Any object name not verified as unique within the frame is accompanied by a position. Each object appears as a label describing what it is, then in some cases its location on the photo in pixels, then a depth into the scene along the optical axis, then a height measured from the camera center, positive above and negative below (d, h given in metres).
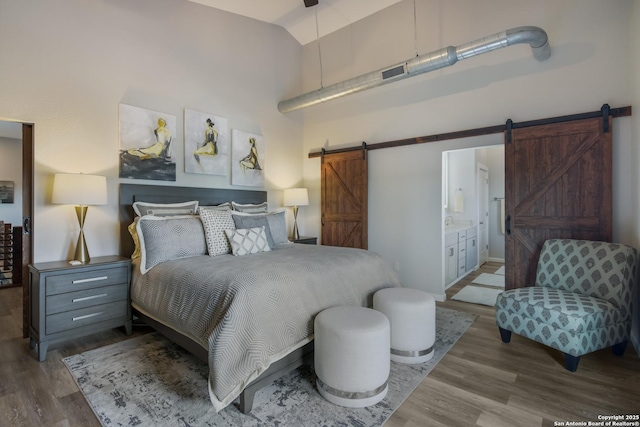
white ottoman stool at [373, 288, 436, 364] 2.41 -0.93
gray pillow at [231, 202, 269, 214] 4.13 +0.06
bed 1.80 -0.62
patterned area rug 1.79 -1.22
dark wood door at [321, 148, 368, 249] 4.79 +0.22
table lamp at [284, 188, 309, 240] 4.97 +0.24
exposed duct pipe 3.00 +1.73
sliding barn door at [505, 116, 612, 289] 3.01 +0.27
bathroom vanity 4.64 -0.70
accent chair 2.28 -0.73
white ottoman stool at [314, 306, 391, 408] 1.87 -0.93
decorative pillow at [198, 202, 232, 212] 3.59 +0.09
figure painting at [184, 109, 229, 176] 3.96 +0.95
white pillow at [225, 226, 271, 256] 3.07 -0.29
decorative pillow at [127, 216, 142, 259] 3.07 -0.27
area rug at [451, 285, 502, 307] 4.02 -1.17
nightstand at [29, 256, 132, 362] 2.52 -0.78
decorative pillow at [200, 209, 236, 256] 3.09 -0.17
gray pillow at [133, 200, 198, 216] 3.29 +0.05
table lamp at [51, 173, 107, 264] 2.72 +0.18
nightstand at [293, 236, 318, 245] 4.72 -0.44
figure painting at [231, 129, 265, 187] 4.49 +0.83
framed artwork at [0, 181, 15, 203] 5.16 +0.37
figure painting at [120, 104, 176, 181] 3.41 +0.82
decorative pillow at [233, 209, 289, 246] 3.80 -0.17
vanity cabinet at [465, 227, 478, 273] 5.57 -0.70
